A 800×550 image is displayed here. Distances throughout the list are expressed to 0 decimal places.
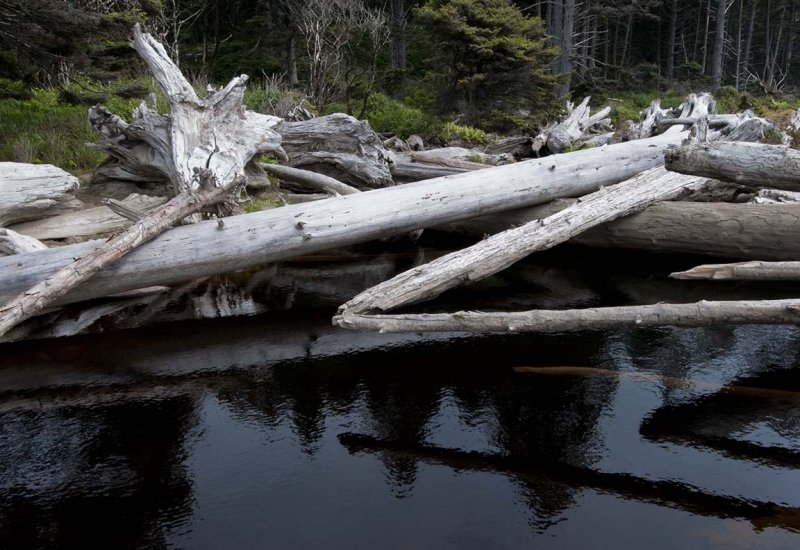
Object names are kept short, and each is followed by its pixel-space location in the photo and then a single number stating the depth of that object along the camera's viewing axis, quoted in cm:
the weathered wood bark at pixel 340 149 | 1077
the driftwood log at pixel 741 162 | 637
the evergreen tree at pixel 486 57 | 1588
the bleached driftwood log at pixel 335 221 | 671
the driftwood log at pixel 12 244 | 712
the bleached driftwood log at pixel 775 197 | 831
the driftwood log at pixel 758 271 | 581
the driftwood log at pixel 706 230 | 750
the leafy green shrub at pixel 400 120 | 1680
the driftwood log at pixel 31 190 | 796
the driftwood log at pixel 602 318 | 496
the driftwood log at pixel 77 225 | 836
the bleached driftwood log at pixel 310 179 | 988
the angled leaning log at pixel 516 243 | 600
